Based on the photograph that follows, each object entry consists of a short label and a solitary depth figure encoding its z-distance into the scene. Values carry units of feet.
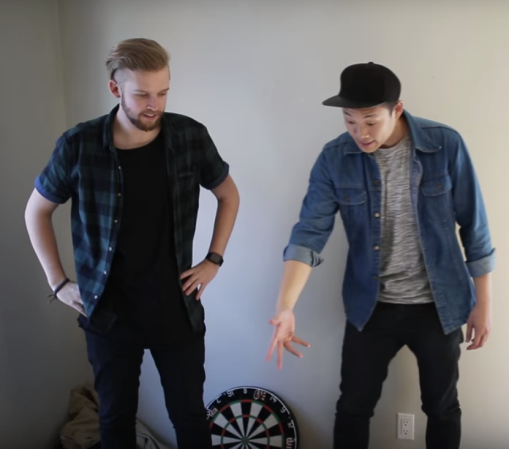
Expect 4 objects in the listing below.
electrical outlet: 6.36
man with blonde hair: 4.56
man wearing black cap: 4.63
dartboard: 6.61
